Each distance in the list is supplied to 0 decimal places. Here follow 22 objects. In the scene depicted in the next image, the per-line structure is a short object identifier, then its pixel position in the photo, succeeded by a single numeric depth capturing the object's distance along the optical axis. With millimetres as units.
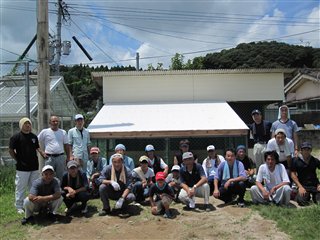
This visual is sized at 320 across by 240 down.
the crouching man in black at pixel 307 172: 4977
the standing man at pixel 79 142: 5546
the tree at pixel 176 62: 21434
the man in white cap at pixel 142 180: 5107
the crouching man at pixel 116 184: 4748
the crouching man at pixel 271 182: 4785
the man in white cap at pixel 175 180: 4969
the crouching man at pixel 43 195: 4415
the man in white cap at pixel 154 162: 5738
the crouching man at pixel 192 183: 4861
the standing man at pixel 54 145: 5068
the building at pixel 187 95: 8407
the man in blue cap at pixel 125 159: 5363
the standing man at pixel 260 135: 5826
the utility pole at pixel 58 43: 15275
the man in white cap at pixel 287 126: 5536
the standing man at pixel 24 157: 4772
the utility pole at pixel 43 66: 5398
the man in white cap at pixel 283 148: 5206
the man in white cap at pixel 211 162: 5615
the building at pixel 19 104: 8786
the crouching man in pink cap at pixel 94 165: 5496
